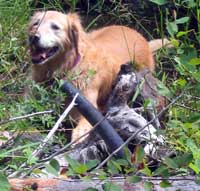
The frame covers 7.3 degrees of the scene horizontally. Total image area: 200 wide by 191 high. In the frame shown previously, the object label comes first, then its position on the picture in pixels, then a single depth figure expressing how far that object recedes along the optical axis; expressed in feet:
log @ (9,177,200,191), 18.70
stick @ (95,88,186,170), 17.32
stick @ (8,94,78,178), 20.43
